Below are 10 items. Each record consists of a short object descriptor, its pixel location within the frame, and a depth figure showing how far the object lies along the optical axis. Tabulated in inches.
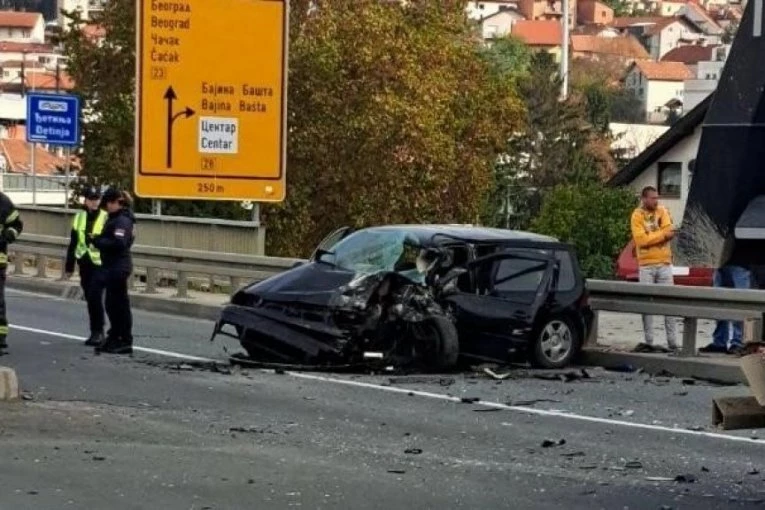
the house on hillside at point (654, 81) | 6122.1
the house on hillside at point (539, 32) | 7121.1
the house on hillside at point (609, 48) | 6491.1
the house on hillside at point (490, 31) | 7661.9
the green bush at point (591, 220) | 1739.7
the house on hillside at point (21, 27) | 7258.9
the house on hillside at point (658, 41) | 7731.3
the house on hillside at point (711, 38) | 7403.1
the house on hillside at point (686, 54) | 6481.3
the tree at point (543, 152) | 2466.8
